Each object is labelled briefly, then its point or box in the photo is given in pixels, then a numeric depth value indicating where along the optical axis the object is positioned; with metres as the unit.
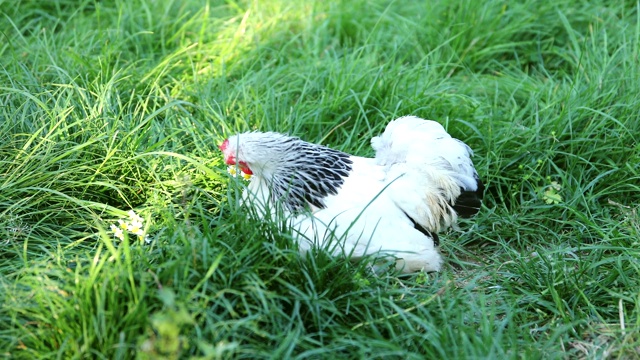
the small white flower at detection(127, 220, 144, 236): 3.29
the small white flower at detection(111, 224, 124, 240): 3.32
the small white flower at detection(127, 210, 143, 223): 3.36
